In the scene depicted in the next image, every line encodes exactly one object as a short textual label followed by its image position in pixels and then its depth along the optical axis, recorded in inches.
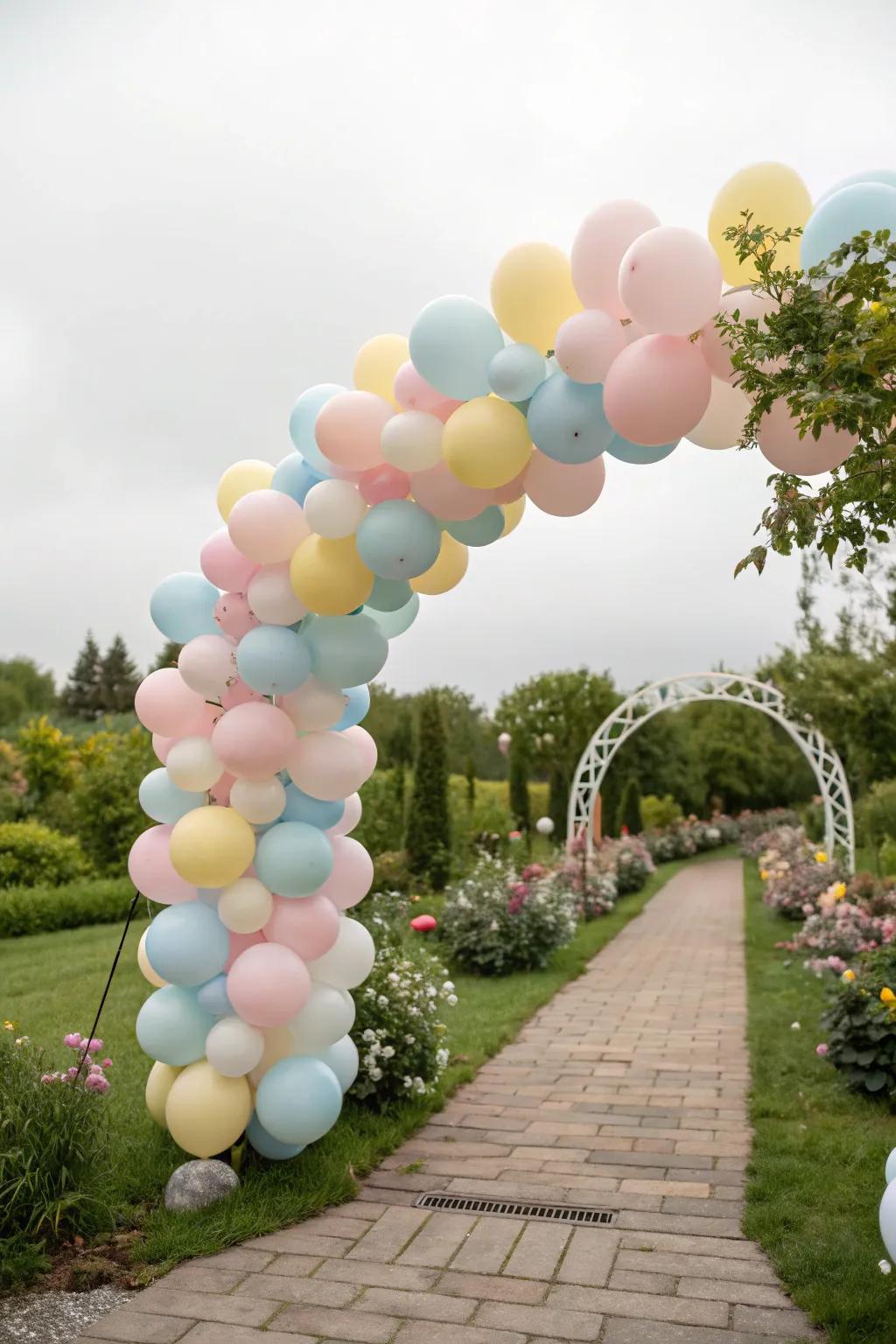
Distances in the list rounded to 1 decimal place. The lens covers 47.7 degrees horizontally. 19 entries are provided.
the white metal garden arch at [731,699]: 526.9
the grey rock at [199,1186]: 151.9
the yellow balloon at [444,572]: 173.5
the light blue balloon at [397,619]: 174.9
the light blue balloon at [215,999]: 158.7
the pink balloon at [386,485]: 151.7
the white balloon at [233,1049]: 155.2
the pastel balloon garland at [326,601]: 129.9
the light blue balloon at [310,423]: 157.2
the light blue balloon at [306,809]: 169.0
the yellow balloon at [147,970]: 167.3
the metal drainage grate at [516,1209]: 158.7
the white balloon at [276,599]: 157.6
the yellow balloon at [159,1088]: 165.9
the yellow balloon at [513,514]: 168.9
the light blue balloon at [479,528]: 158.4
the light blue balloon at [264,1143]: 163.0
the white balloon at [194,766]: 160.7
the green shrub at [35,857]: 481.1
